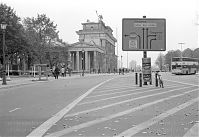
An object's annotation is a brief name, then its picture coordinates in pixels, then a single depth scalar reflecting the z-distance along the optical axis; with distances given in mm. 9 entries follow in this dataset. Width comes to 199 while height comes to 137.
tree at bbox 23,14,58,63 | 75344
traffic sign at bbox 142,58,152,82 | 33275
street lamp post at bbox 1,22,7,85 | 34094
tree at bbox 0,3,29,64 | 62625
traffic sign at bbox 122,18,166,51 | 33906
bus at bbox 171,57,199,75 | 74000
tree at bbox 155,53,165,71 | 183288
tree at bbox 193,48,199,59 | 151750
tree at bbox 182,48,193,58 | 158550
